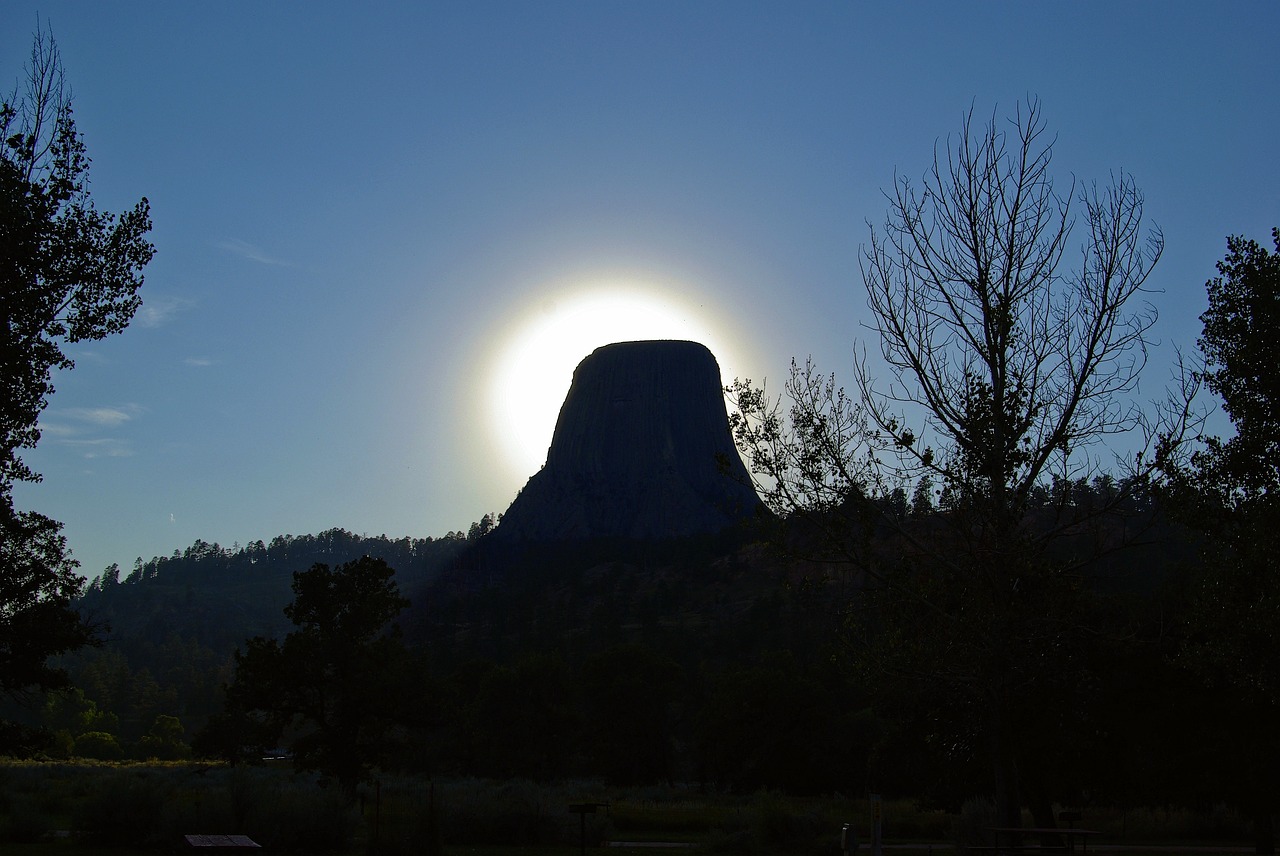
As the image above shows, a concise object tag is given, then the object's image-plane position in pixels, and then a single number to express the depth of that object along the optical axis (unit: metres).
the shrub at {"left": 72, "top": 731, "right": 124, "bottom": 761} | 93.06
